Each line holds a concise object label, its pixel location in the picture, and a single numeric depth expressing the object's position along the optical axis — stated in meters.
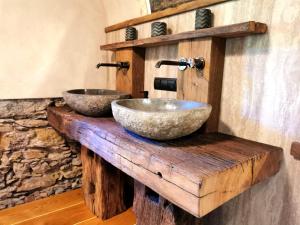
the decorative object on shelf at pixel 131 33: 1.56
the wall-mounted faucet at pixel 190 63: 1.09
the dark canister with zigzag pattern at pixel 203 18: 1.08
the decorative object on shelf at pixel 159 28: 1.31
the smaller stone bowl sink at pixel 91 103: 1.33
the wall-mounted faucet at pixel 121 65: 1.60
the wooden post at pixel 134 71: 1.57
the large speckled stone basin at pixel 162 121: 0.82
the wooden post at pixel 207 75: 1.07
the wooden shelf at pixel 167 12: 1.13
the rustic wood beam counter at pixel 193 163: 0.67
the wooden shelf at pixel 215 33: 0.89
